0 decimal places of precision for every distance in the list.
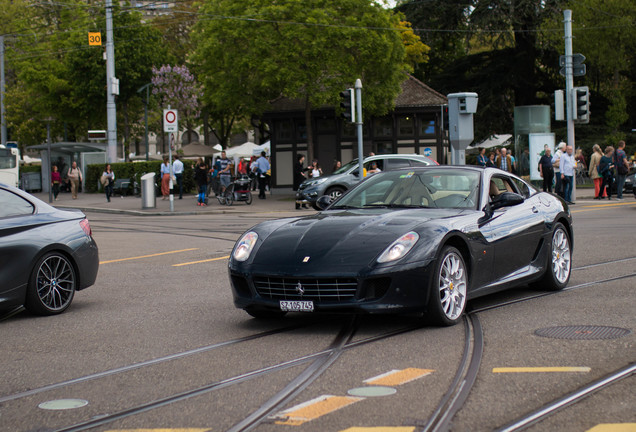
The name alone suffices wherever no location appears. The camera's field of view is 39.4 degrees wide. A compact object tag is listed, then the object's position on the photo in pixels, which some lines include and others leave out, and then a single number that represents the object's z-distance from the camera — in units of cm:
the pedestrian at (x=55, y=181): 3913
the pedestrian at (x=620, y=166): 2811
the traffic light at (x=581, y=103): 2864
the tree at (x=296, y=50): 3366
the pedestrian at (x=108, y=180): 3647
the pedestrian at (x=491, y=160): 3022
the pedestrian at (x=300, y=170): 3271
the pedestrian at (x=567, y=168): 2639
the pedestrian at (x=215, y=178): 3425
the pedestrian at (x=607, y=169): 2802
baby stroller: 3139
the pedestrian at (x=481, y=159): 2921
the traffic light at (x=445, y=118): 2596
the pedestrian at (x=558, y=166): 2759
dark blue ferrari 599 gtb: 686
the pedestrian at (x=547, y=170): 2819
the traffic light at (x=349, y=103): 2400
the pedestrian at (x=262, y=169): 3480
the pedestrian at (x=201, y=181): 3158
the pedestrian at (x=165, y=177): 3538
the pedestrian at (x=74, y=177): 3981
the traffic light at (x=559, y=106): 2921
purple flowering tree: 5341
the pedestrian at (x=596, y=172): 2915
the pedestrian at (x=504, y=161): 3004
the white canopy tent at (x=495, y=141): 5116
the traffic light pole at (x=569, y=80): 2925
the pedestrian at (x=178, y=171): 3569
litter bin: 3045
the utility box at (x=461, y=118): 2534
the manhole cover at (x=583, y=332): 664
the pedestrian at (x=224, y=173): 3200
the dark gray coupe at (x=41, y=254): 812
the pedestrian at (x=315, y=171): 3109
